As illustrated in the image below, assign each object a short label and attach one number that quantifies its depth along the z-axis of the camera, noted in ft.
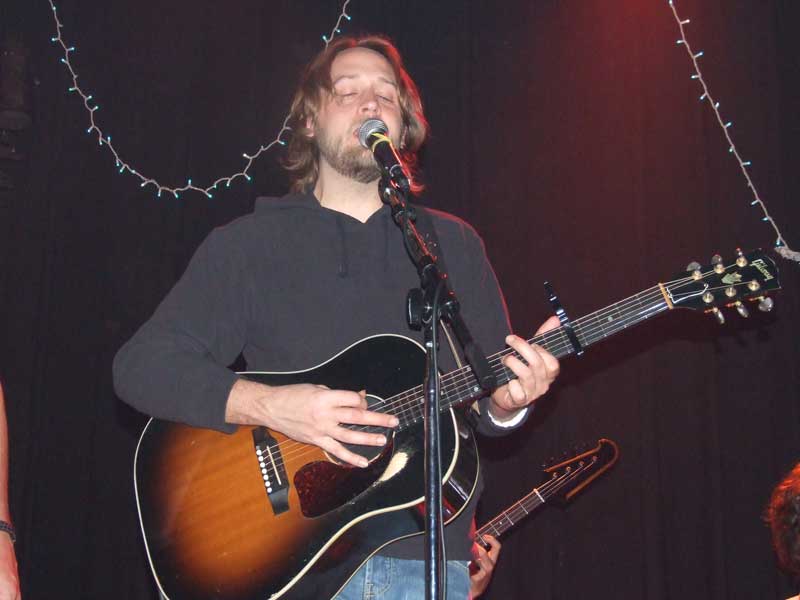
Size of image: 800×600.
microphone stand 4.87
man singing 7.01
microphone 6.29
